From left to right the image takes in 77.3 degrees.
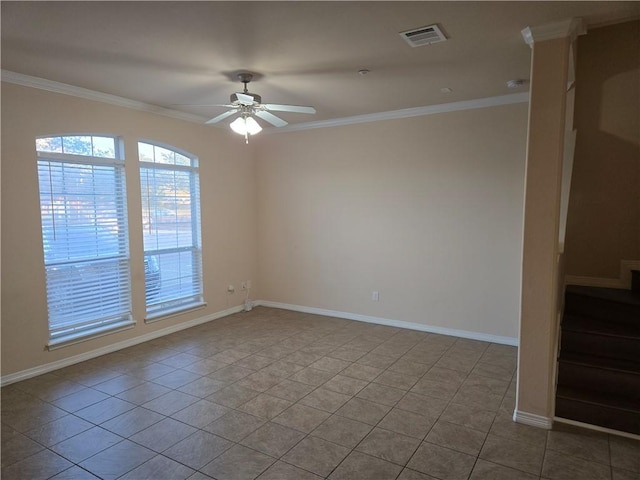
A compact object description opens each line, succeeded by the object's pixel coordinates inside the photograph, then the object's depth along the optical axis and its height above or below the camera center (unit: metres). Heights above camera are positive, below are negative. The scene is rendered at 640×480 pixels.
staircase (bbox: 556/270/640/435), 2.79 -1.19
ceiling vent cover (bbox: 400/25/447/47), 2.61 +1.13
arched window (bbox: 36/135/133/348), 3.87 -0.30
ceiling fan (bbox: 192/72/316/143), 3.21 +0.80
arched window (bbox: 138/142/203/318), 4.80 -0.29
